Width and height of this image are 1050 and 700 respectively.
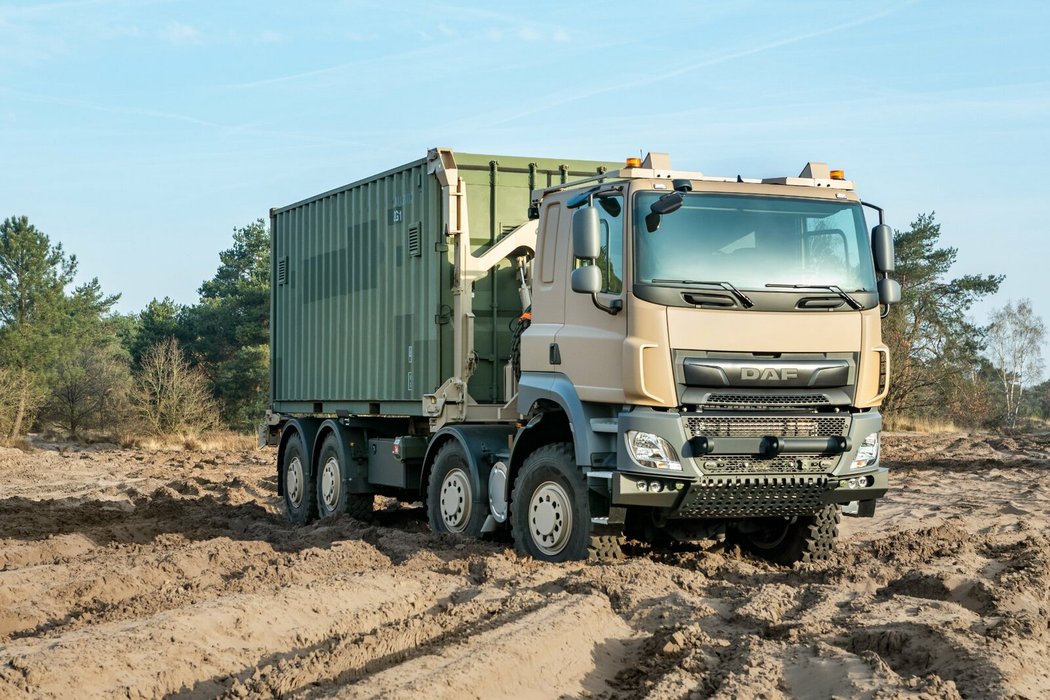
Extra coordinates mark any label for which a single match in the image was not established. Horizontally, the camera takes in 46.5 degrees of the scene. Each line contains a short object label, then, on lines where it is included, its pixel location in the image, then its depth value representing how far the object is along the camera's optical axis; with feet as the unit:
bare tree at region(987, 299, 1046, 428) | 216.78
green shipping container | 39.19
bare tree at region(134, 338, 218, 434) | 130.62
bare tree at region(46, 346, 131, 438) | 141.79
